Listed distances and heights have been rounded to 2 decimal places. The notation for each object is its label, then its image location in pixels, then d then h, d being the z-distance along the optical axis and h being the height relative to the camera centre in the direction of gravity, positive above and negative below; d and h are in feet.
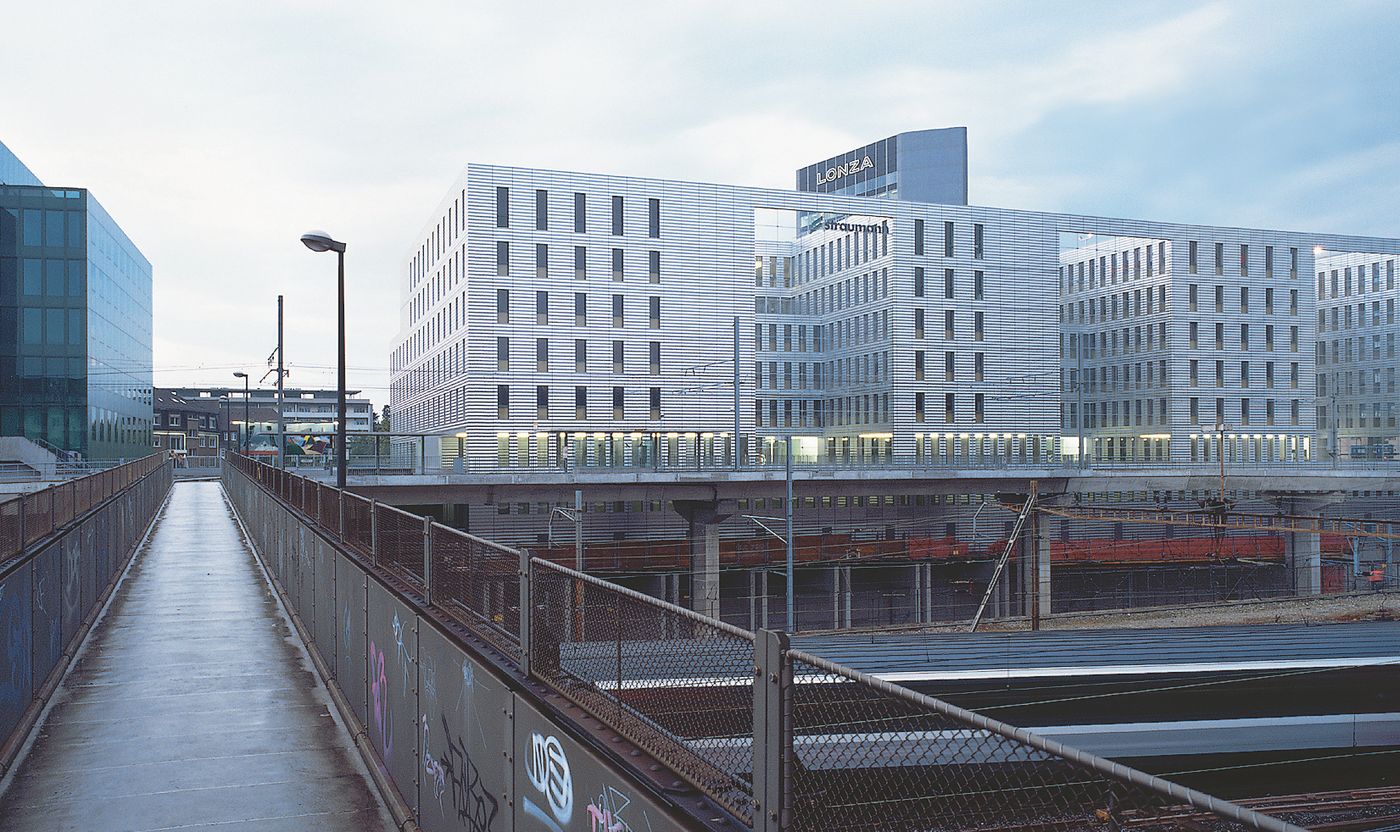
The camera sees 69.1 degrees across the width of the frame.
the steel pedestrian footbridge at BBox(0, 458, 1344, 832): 11.96 -5.41
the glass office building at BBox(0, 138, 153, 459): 206.69 +24.61
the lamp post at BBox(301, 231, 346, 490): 67.92 +7.82
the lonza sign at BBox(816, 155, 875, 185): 365.24 +97.88
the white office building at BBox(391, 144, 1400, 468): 205.67 +24.42
